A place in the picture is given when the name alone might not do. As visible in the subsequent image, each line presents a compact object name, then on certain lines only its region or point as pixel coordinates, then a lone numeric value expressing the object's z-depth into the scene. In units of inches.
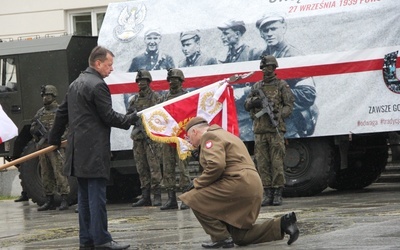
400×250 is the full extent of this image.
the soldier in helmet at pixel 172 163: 607.2
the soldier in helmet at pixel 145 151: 633.6
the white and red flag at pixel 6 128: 439.5
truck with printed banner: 608.4
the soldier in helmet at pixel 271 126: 581.3
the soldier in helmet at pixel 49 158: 655.8
